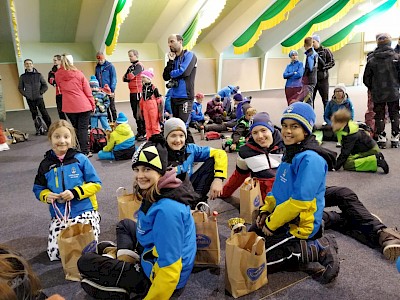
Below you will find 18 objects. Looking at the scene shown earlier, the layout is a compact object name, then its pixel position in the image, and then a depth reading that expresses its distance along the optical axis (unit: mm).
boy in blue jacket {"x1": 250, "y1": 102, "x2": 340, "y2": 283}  1818
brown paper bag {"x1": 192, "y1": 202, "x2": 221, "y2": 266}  2043
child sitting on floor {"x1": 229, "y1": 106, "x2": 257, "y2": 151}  4707
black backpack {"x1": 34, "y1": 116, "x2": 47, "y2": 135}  6829
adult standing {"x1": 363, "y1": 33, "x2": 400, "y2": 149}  4297
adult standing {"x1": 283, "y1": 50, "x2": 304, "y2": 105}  6016
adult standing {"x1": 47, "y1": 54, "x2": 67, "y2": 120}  5113
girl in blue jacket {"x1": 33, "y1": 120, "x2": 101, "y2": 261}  2311
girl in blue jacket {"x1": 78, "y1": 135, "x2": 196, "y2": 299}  1586
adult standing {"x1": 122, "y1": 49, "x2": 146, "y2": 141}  5672
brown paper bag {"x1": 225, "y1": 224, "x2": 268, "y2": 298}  1724
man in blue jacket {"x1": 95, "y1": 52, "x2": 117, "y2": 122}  6184
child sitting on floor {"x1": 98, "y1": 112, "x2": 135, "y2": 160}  4679
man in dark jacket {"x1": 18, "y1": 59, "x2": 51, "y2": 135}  6328
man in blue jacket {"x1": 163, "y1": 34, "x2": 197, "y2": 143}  4180
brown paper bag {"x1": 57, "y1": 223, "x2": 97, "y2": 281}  1992
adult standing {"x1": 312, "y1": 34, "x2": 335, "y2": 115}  5953
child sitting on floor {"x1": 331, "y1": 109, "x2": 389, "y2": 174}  3595
